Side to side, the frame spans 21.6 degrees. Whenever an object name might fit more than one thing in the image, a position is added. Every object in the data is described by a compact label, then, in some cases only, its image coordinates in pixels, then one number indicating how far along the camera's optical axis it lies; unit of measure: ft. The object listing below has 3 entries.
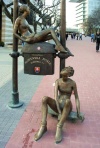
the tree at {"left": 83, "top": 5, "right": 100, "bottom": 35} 224.43
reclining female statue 17.11
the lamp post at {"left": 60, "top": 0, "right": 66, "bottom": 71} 17.65
